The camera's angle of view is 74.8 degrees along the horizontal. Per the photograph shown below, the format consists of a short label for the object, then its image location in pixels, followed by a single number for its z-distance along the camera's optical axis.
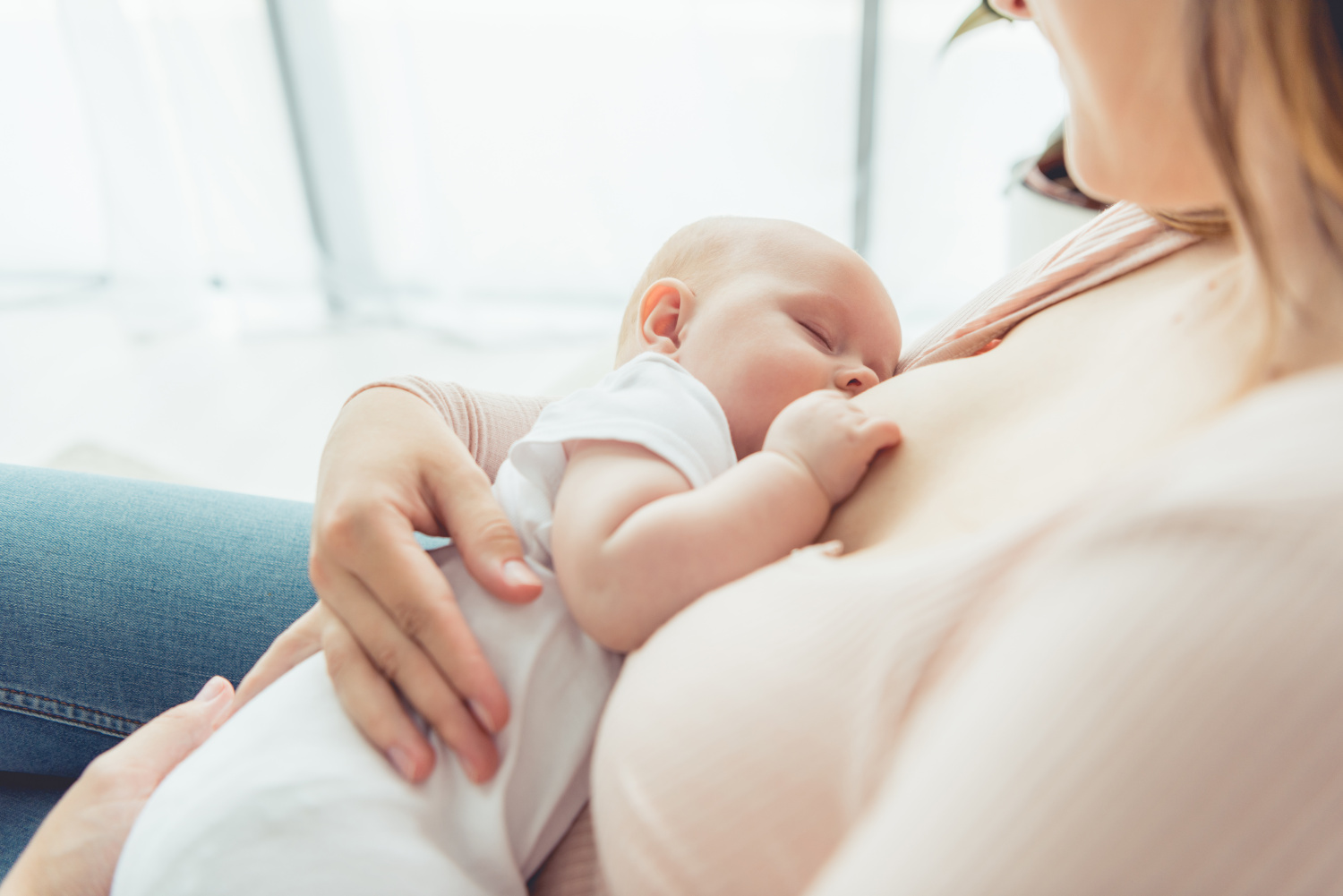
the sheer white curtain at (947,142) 2.46
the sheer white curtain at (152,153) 2.72
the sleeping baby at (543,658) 0.55
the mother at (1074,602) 0.34
